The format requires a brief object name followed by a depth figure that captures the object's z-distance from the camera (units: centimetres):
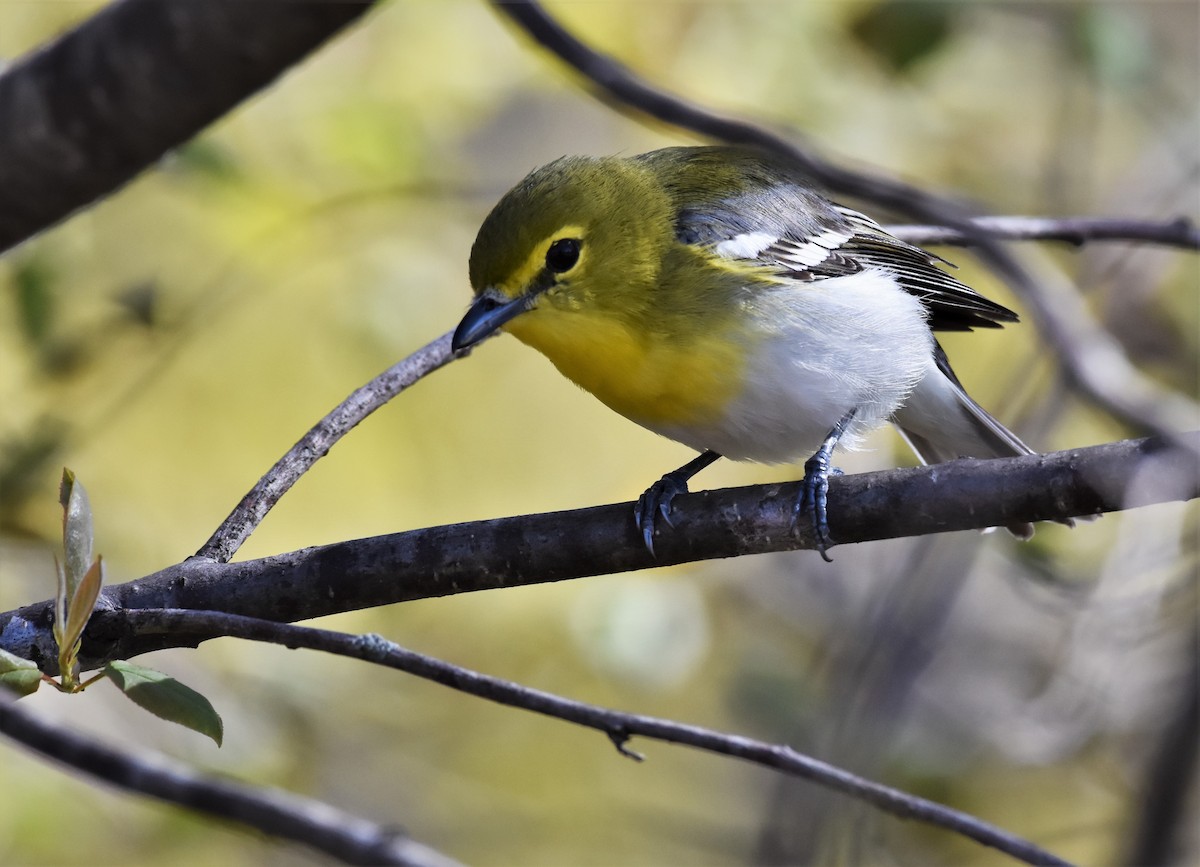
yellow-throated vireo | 628
